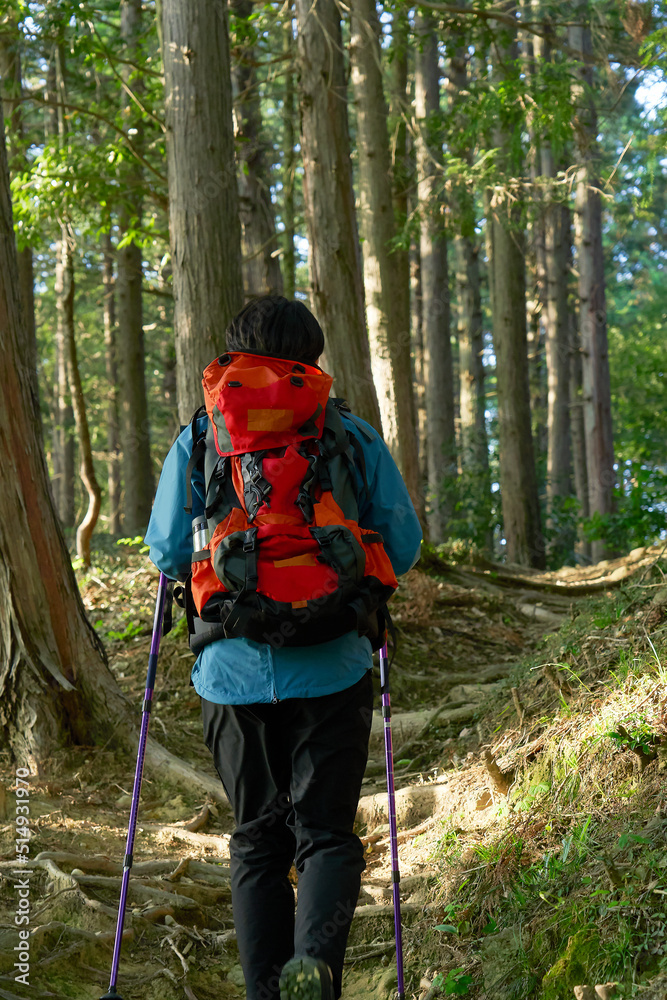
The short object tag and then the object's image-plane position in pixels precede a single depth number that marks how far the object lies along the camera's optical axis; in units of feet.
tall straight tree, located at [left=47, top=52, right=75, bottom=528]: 48.03
